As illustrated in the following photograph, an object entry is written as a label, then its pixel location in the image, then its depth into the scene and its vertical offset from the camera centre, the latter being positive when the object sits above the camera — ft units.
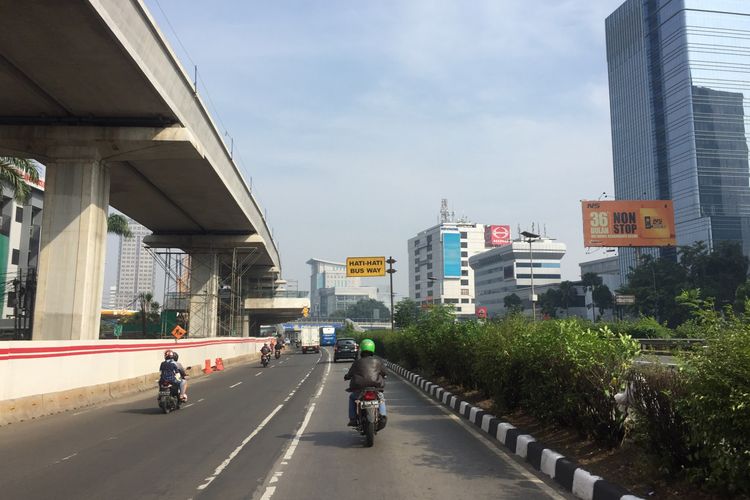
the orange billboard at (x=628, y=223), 174.70 +30.32
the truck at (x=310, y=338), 207.62 -5.55
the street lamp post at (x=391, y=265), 137.39 +14.30
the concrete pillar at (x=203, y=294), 144.77 +7.69
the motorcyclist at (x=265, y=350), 117.95 -5.56
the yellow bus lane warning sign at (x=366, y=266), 142.23 +14.25
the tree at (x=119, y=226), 147.43 +25.48
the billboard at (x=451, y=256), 502.38 +59.07
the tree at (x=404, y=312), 148.35 +2.84
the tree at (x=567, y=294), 323.57 +15.73
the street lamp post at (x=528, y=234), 125.77 +19.52
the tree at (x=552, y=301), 328.35 +11.83
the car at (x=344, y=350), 124.36 -5.88
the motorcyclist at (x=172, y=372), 44.98 -3.79
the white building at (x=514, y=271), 426.92 +40.67
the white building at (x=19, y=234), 184.75 +31.84
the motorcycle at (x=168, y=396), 43.83 -5.61
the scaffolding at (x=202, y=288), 144.87 +9.33
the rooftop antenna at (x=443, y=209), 586.49 +116.68
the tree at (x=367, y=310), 579.48 +13.41
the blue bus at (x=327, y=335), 272.23 -5.73
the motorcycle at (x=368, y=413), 28.04 -4.50
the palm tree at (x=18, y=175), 77.00 +20.81
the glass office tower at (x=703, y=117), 349.20 +127.32
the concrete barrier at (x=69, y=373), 38.01 -4.08
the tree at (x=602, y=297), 278.67 +12.02
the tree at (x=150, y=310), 244.83 +7.20
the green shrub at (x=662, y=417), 17.02 -3.00
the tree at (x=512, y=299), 365.61 +14.86
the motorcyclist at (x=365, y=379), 29.40 -2.90
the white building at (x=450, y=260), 502.38 +57.02
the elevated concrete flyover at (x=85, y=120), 45.47 +22.90
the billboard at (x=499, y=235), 508.12 +77.49
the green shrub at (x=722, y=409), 13.87 -2.26
